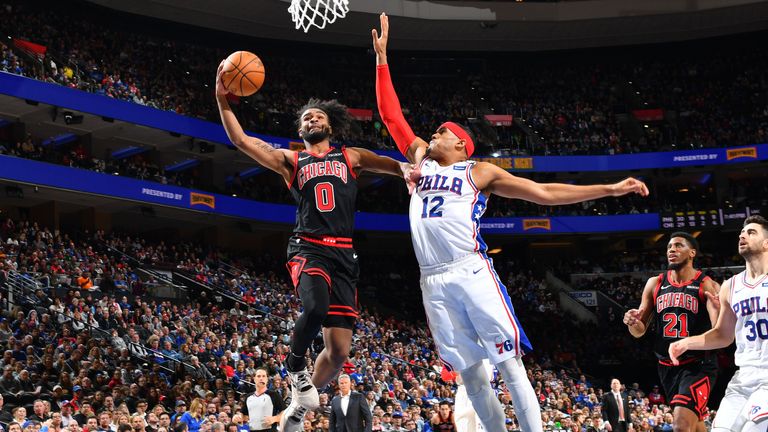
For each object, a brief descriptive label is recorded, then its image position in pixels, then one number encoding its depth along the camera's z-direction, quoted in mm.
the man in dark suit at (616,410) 17672
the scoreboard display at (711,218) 36781
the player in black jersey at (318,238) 7090
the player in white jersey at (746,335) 6691
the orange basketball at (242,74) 7574
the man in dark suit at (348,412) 13109
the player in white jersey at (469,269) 6117
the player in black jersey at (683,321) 8328
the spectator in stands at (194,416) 14578
